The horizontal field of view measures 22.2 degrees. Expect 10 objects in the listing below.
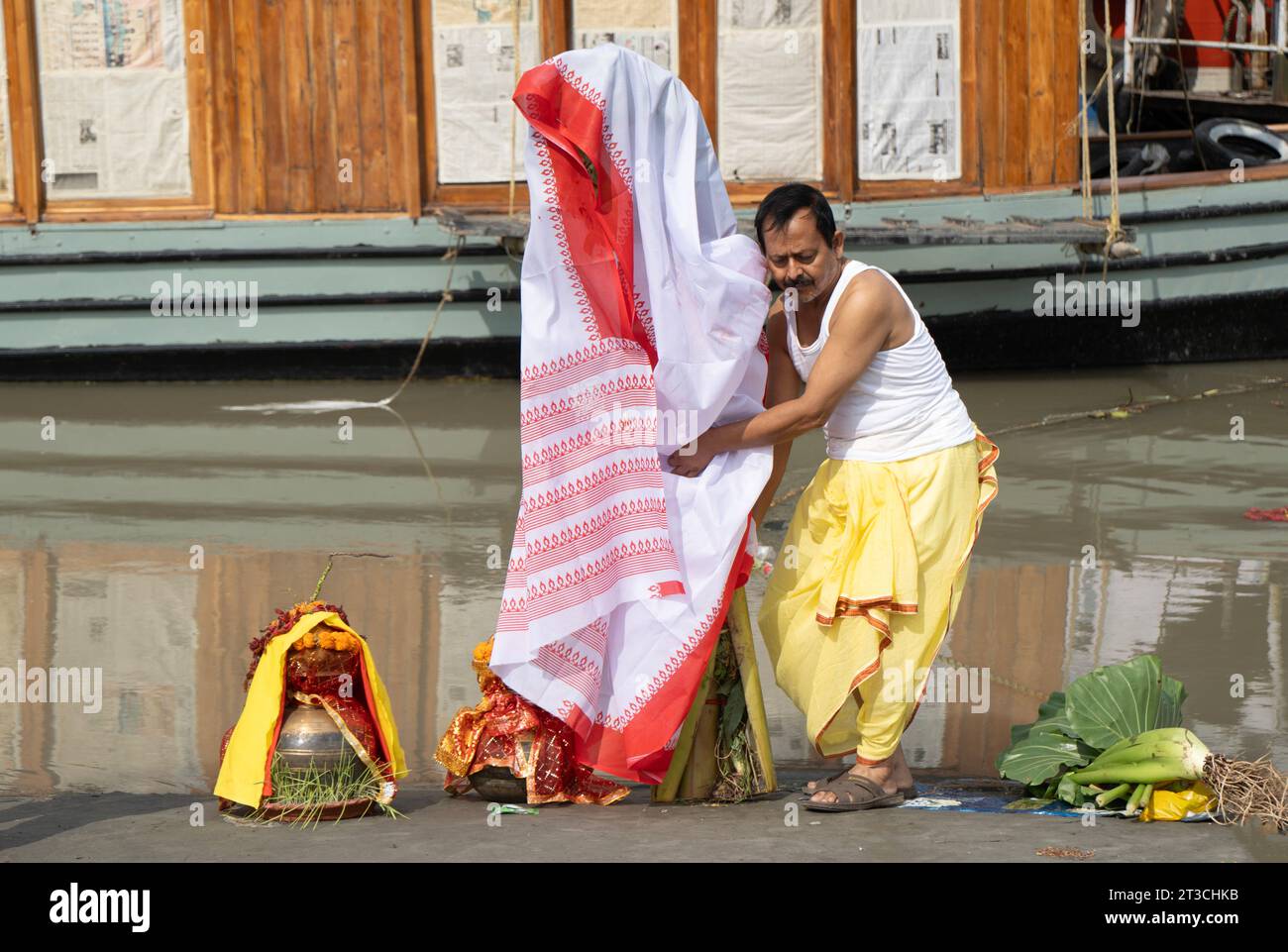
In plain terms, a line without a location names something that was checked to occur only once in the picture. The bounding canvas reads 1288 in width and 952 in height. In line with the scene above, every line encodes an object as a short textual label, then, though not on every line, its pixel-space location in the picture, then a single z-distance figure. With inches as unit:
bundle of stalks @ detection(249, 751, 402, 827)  295.7
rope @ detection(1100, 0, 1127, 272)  802.2
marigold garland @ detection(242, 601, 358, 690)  304.7
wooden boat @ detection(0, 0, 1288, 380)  845.2
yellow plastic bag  293.6
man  306.8
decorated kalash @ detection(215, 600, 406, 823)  296.5
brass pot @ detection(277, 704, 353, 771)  297.0
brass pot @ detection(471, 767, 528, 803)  311.9
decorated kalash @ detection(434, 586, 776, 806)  311.6
